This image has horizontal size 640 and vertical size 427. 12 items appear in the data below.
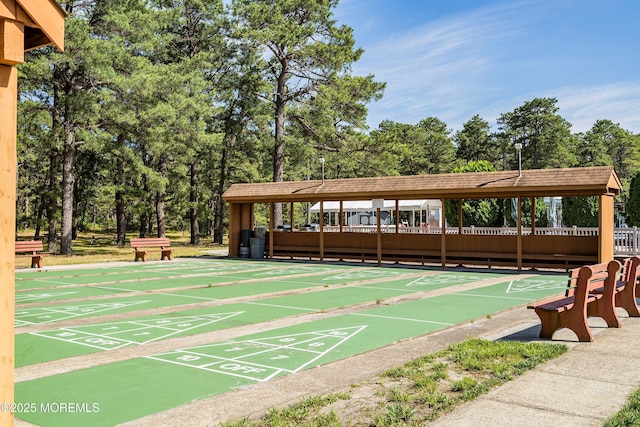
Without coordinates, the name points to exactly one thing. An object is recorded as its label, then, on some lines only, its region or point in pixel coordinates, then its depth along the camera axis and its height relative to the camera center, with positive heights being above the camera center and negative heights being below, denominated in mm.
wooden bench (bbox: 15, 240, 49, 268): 19969 -613
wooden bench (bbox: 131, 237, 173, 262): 23906 -658
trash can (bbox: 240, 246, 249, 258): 26423 -1019
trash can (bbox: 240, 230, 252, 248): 26658 -363
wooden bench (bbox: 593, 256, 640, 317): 9328 -1078
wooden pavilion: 18203 +28
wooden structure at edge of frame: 3816 +418
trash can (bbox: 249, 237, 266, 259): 26125 -873
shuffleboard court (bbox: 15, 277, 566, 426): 5238 -1617
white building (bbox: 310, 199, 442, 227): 43375 +1478
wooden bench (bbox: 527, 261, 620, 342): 7555 -1111
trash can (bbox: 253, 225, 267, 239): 26625 -133
